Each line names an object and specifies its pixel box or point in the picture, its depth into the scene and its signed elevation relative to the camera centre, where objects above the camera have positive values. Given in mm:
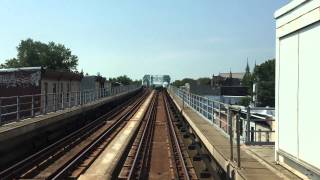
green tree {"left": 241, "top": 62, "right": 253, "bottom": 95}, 69204 +1883
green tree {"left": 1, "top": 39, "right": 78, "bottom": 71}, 64532 +7204
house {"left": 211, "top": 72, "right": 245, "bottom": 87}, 96348 +2454
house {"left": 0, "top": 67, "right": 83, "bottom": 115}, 16851 +300
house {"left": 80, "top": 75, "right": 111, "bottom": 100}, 27859 +408
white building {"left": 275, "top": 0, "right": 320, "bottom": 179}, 4385 +42
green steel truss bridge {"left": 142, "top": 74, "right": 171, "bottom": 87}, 73254 +2053
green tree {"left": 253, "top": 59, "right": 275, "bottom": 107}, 51549 +632
